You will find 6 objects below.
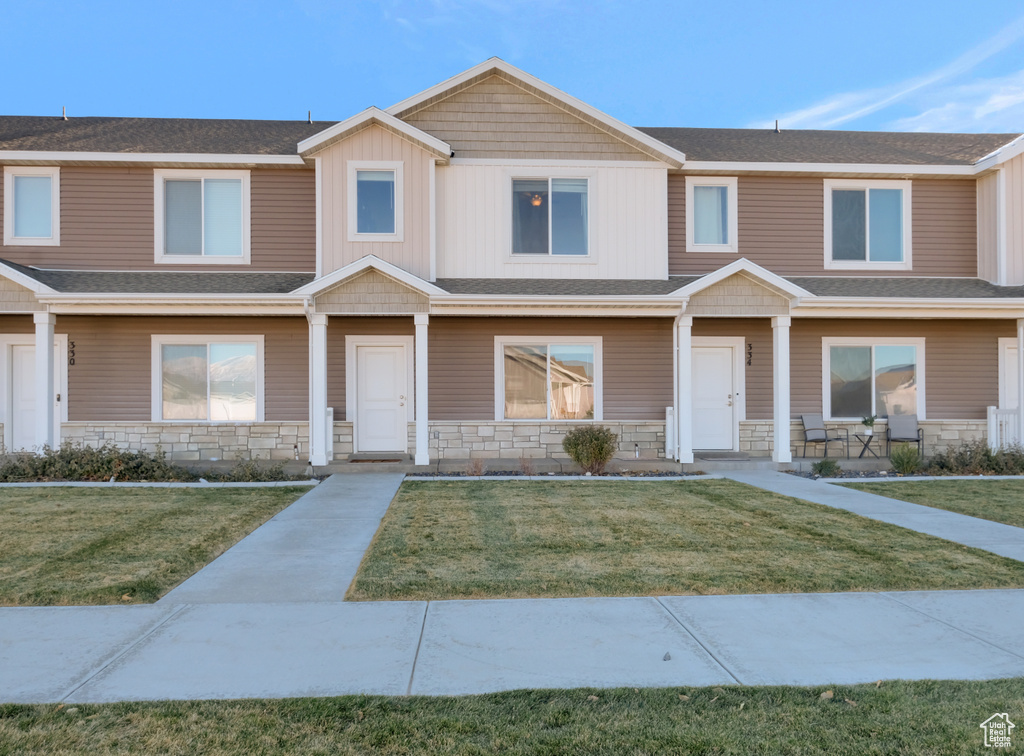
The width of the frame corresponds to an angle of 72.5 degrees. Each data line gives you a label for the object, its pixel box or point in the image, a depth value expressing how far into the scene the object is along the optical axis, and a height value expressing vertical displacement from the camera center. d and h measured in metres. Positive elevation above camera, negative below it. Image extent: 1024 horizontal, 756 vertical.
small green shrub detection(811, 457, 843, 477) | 11.43 -1.43
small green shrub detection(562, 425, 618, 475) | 11.67 -1.11
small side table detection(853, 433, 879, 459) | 13.36 -1.17
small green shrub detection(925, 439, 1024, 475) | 11.84 -1.40
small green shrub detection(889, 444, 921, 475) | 11.69 -1.33
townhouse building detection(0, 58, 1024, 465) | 12.55 +1.98
